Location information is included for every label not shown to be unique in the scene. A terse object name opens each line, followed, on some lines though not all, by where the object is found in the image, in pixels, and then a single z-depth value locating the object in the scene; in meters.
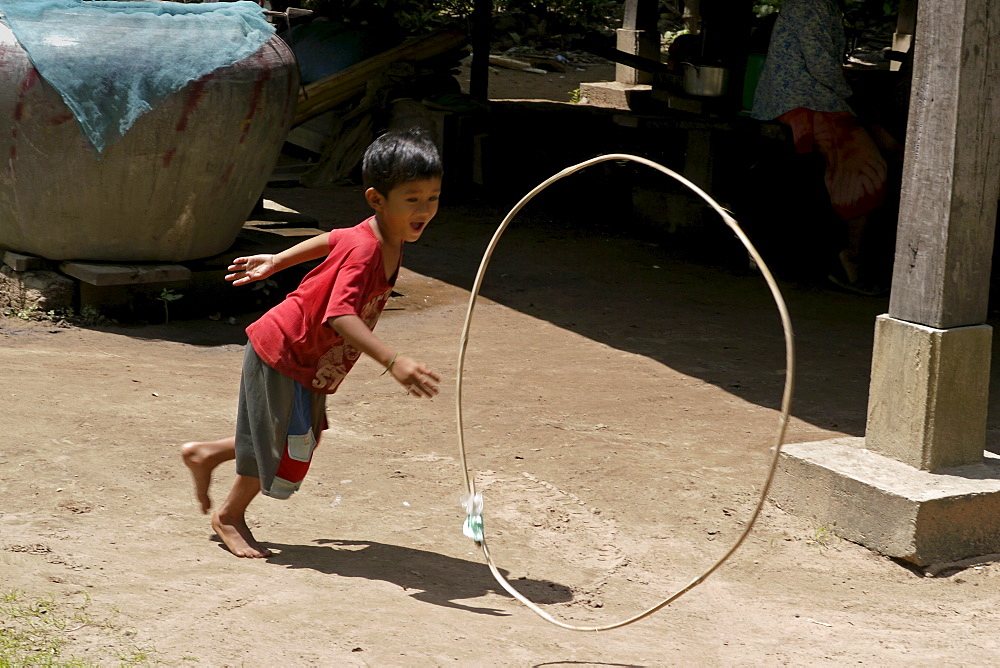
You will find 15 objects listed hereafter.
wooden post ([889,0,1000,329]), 3.90
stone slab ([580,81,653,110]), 14.55
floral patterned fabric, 7.40
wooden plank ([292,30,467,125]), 11.62
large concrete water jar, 6.06
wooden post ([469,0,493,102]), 11.98
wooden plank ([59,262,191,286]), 6.29
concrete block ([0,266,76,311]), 6.35
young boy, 3.24
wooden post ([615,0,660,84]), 14.75
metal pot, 9.83
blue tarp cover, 6.01
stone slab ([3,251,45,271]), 6.41
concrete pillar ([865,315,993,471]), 4.09
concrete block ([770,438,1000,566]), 3.94
